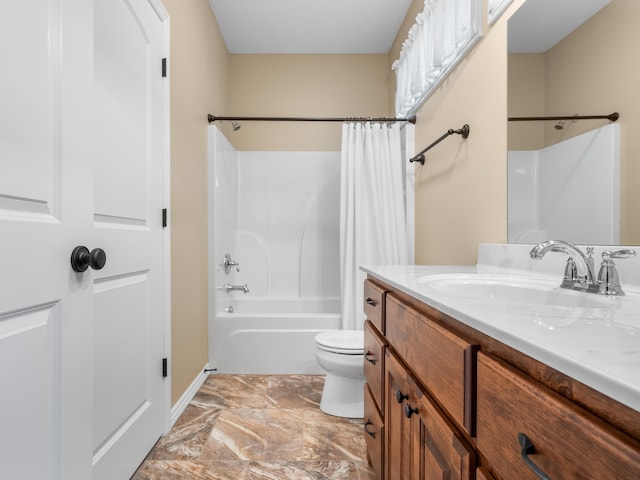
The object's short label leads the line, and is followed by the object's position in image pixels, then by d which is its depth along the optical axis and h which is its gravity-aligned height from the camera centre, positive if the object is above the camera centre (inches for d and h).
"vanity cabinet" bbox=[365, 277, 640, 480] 13.0 -9.3
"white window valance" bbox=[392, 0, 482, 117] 61.6 +40.9
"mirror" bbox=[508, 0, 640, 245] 33.7 +17.5
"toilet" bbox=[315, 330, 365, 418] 71.9 -29.7
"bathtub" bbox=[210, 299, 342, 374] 97.1 -30.1
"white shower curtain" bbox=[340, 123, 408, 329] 96.0 +9.6
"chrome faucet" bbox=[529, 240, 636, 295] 31.6 -3.0
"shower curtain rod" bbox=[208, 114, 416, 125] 94.5 +33.4
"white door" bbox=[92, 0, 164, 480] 46.8 +1.0
